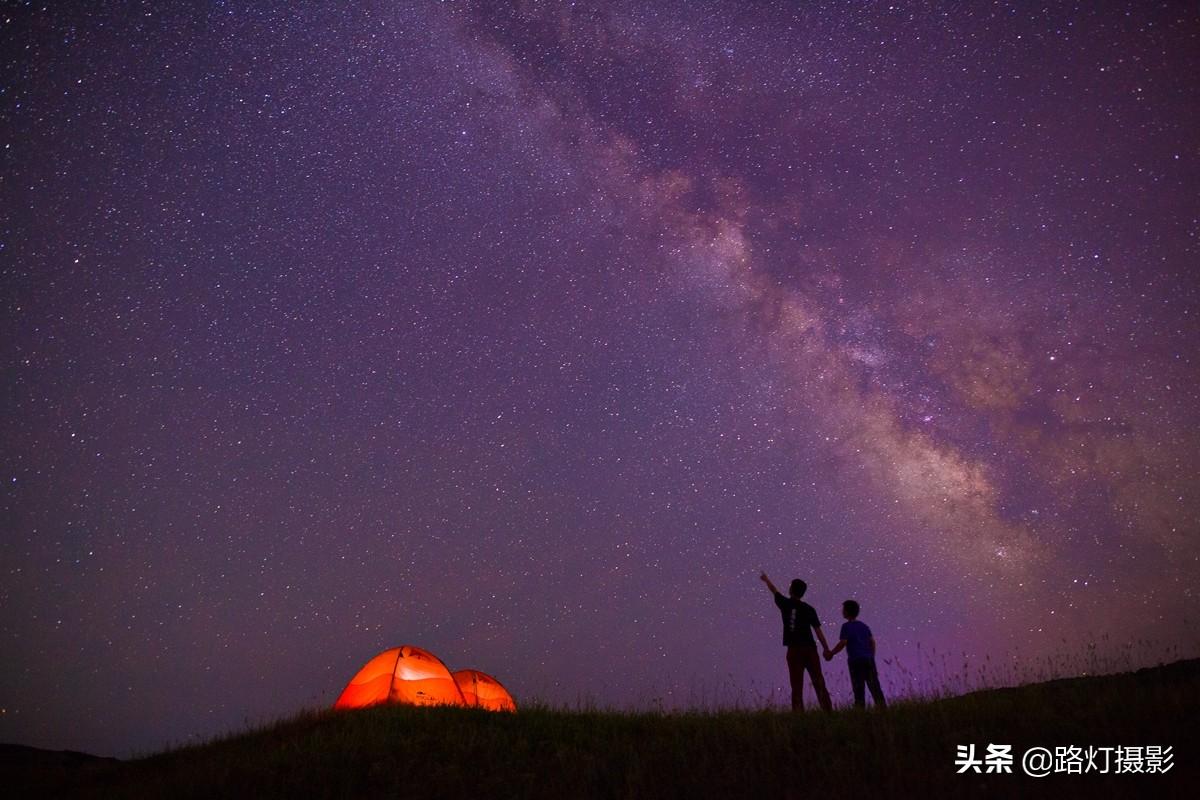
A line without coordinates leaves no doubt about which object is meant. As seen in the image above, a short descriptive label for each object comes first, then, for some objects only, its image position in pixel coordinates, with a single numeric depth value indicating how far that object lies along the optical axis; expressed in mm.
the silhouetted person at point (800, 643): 9375
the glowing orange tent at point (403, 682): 11844
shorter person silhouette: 9273
